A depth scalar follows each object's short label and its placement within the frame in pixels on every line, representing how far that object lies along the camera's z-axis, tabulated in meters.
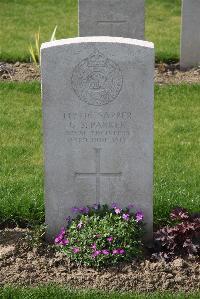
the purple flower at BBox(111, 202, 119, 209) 5.58
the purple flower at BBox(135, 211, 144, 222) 5.46
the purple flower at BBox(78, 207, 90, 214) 5.56
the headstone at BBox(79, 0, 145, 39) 9.78
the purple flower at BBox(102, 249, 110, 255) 5.27
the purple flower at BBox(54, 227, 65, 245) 5.49
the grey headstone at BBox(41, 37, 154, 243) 5.27
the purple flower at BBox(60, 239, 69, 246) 5.45
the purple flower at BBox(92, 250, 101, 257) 5.27
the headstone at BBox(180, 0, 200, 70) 10.02
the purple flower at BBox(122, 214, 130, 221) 5.45
